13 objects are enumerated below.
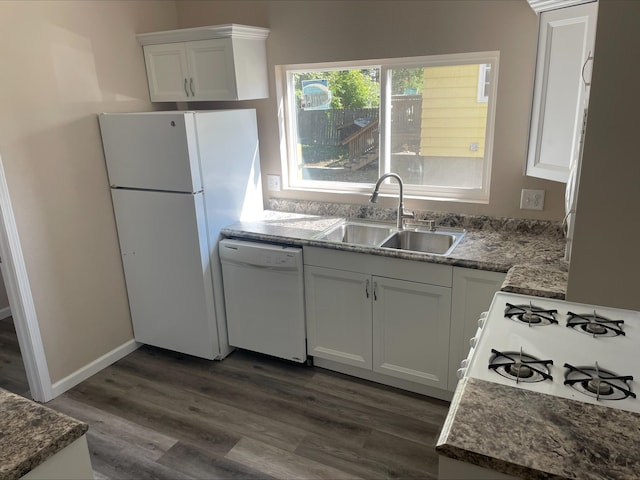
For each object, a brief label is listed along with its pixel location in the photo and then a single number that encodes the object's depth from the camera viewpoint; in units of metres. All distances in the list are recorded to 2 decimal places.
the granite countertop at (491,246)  2.02
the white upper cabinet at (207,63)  2.94
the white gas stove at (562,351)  1.31
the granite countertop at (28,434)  1.03
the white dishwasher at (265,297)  2.89
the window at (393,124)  2.83
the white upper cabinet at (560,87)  1.95
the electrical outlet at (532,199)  2.68
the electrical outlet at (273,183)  3.45
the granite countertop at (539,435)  1.03
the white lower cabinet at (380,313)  2.56
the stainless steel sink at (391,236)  2.88
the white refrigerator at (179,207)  2.81
